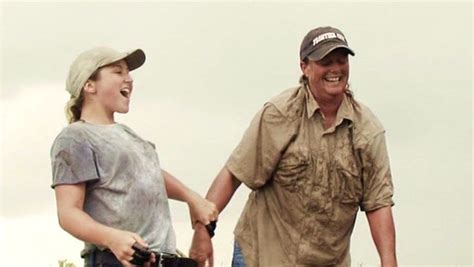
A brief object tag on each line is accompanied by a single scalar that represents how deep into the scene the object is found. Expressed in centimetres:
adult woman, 773
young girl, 611
